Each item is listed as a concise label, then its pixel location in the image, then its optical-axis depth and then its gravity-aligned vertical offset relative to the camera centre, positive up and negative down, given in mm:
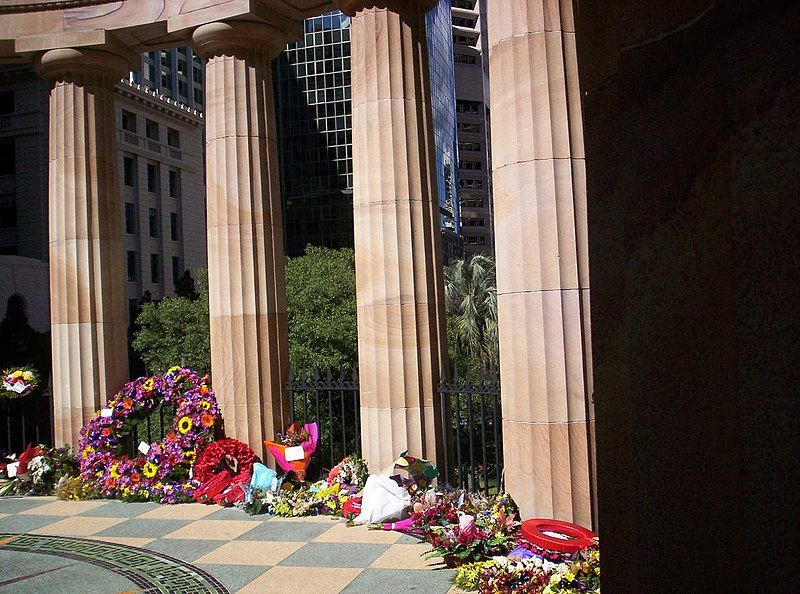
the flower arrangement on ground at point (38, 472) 17906 -3056
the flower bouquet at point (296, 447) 15531 -2406
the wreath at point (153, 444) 16594 -2315
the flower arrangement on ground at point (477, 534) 10326 -2928
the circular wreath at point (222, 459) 16141 -2663
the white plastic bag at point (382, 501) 12648 -2900
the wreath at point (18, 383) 19312 -1035
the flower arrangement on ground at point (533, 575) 8586 -2974
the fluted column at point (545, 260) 10766 +836
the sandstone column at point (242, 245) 16828 +1929
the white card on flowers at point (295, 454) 15555 -2511
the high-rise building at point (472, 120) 150000 +40163
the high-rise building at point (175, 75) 94938 +34043
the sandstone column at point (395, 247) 13938 +1441
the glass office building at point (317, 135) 91875 +24242
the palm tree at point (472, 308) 39562 +785
